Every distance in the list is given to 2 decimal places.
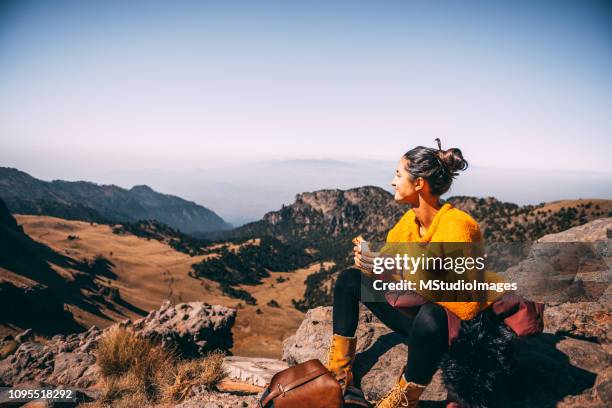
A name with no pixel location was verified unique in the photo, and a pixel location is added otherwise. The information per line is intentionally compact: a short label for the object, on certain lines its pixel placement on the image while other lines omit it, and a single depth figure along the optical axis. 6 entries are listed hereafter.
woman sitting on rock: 2.94
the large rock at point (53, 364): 5.45
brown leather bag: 3.11
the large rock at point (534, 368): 3.41
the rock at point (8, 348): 7.26
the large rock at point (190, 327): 6.97
